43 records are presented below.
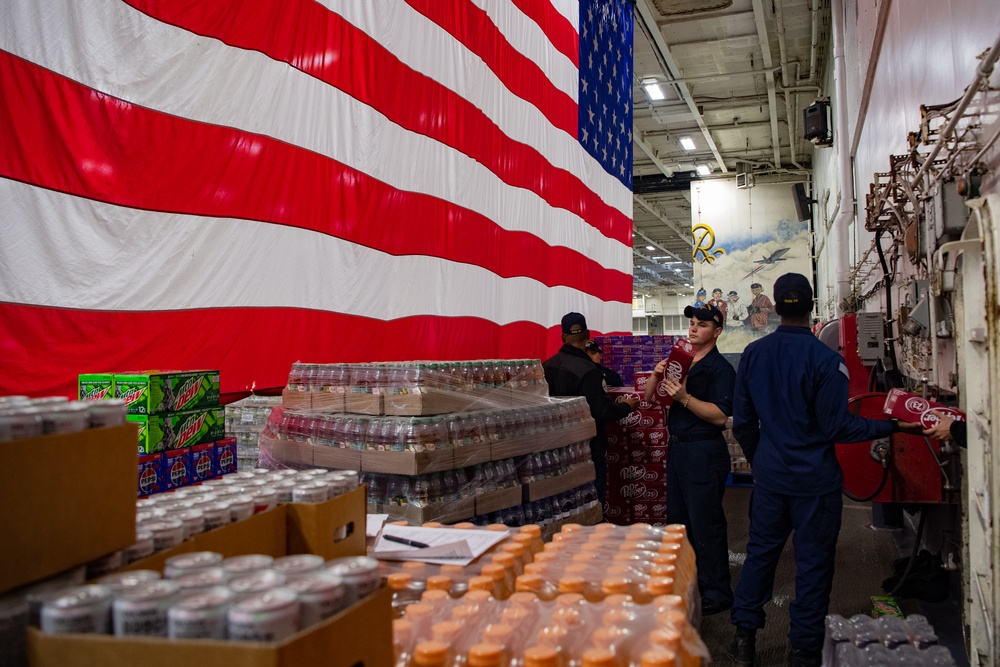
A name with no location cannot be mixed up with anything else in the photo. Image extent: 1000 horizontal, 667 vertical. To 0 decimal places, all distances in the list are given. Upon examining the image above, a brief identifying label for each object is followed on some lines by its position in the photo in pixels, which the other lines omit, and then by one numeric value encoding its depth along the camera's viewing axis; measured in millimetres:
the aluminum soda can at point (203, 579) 1057
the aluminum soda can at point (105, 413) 1259
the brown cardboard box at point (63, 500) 1032
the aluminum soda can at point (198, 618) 907
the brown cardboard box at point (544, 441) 3637
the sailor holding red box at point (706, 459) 4352
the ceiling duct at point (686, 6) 11250
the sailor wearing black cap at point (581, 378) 5250
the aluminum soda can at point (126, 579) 1035
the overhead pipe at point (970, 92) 2484
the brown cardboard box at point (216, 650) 836
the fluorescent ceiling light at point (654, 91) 14495
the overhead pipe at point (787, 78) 11539
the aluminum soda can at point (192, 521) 1405
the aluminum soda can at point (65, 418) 1147
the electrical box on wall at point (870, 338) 5543
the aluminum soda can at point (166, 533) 1340
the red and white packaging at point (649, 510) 6062
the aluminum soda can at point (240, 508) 1520
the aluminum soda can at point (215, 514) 1453
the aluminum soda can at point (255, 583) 1000
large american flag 3064
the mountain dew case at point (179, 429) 2725
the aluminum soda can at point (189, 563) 1135
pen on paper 2068
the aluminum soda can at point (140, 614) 932
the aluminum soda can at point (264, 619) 890
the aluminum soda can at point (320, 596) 970
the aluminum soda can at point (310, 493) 1606
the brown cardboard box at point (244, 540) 1307
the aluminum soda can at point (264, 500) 1583
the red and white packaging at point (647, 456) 6031
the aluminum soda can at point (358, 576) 1058
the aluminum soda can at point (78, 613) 932
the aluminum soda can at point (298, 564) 1130
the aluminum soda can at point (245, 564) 1151
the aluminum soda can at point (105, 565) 1192
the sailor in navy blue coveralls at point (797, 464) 3473
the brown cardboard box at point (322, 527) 1588
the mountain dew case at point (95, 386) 2844
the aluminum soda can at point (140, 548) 1271
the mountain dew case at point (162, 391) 2760
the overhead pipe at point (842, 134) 9938
